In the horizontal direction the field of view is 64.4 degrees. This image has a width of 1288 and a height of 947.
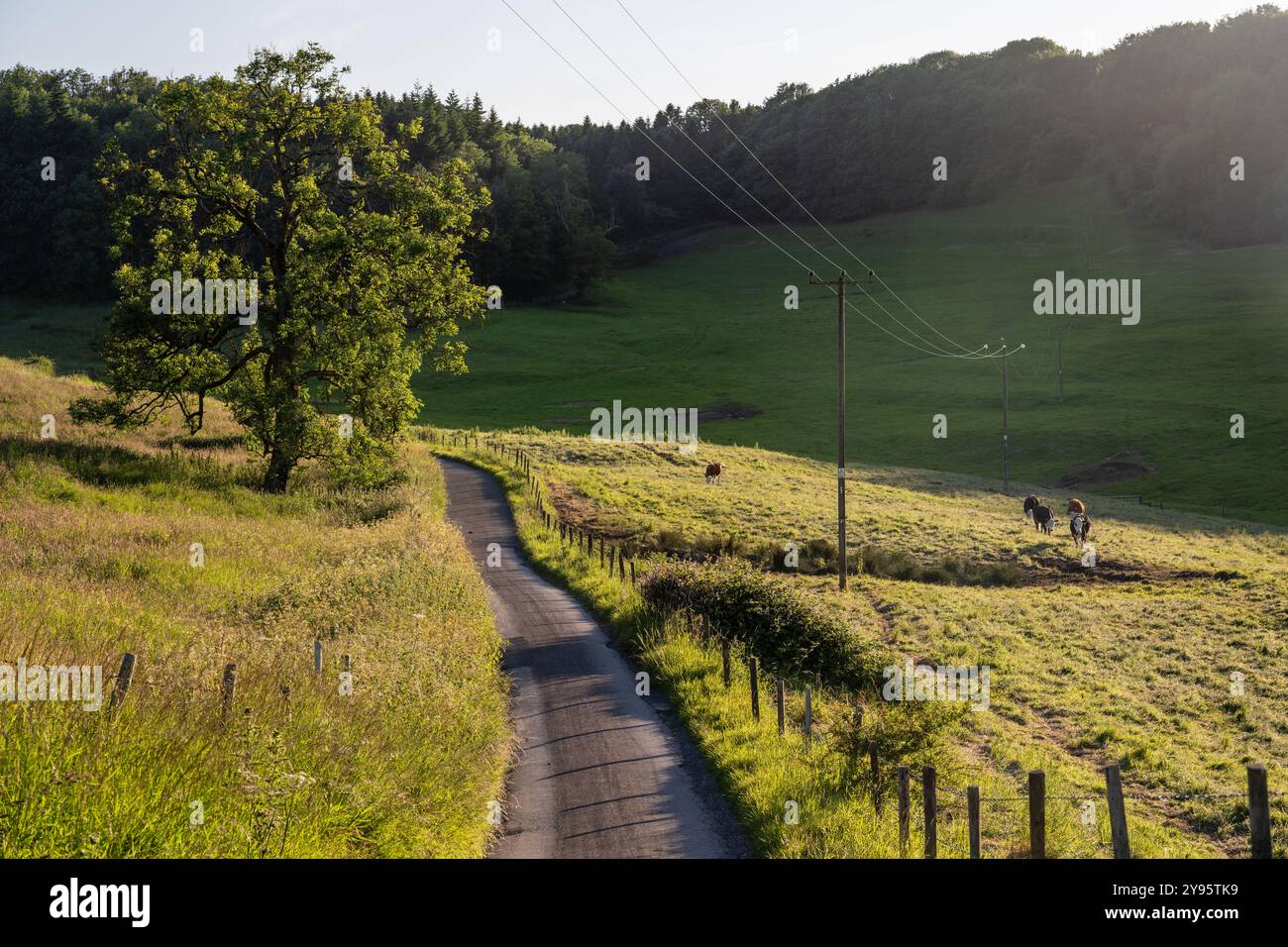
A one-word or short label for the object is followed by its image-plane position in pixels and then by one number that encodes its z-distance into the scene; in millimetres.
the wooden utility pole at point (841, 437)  34441
